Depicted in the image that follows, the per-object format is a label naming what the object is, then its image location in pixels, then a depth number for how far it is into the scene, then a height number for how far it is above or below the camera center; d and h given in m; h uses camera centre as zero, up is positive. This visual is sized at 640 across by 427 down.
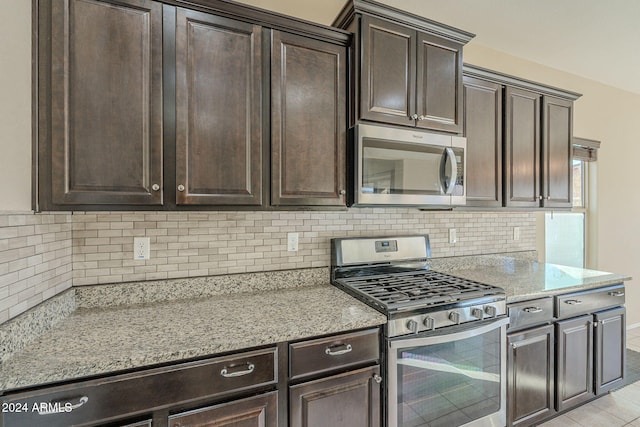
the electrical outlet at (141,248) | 1.61 -0.19
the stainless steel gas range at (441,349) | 1.45 -0.71
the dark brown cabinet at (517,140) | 2.17 +0.55
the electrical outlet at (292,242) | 1.96 -0.20
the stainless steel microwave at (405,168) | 1.67 +0.26
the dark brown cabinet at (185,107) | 1.21 +0.48
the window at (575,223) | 3.16 -0.13
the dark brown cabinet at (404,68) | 1.68 +0.85
